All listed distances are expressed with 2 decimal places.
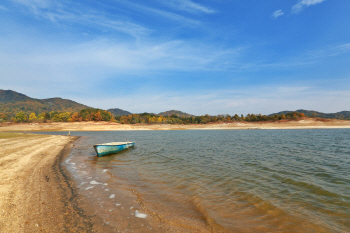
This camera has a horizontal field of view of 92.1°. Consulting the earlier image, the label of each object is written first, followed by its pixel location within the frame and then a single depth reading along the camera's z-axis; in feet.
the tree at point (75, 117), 398.97
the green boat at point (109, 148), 57.06
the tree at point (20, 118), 370.86
